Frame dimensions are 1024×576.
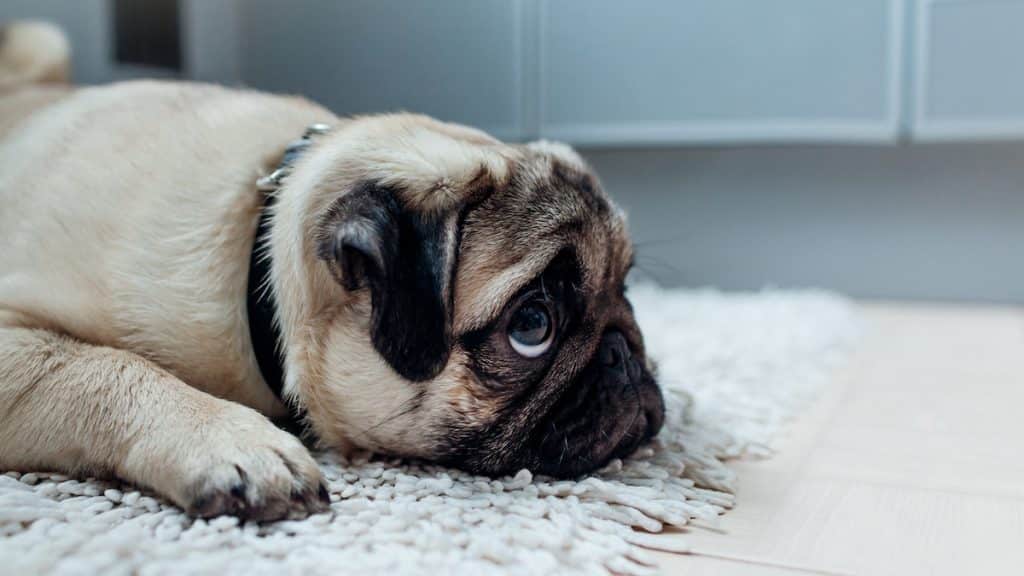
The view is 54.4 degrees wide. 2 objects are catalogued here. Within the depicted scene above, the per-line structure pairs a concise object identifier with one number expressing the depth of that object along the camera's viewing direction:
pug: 0.37
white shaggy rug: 0.32
